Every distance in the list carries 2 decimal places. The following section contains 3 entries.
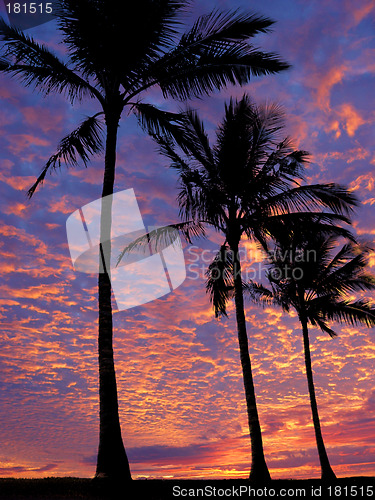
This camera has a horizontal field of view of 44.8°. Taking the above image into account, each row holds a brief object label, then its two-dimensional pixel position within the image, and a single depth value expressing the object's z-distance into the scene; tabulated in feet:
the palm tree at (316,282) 64.54
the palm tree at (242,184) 47.93
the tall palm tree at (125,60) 38.86
